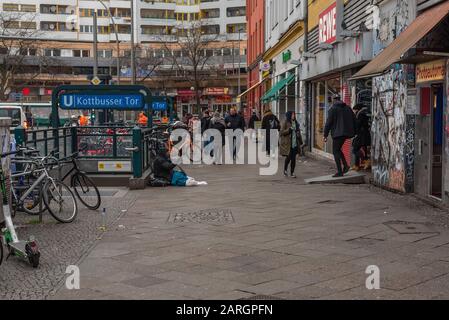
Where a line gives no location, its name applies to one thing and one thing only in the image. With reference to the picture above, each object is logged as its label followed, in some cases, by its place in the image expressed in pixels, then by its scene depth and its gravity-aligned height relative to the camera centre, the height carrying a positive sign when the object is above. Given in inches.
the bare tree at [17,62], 2018.5 +226.3
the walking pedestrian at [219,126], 836.6 -7.9
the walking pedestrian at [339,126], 550.0 -6.4
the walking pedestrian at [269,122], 809.5 -3.3
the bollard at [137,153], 521.3 -26.5
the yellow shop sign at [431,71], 394.0 +29.7
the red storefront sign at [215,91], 3316.9 +150.4
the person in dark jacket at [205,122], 874.1 -2.6
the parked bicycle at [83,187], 405.1 -42.1
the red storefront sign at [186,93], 3329.2 +141.9
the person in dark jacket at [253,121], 1216.0 -2.9
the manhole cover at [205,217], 362.6 -56.9
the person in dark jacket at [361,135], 580.4 -15.2
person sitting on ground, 536.4 -44.9
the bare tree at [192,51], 2635.3 +303.9
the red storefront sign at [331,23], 668.7 +105.8
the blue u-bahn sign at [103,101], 585.9 +19.0
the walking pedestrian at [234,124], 855.1 -5.8
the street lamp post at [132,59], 1496.1 +146.8
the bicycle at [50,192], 350.3 -39.0
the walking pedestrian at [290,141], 605.6 -20.8
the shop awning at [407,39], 358.9 +46.8
